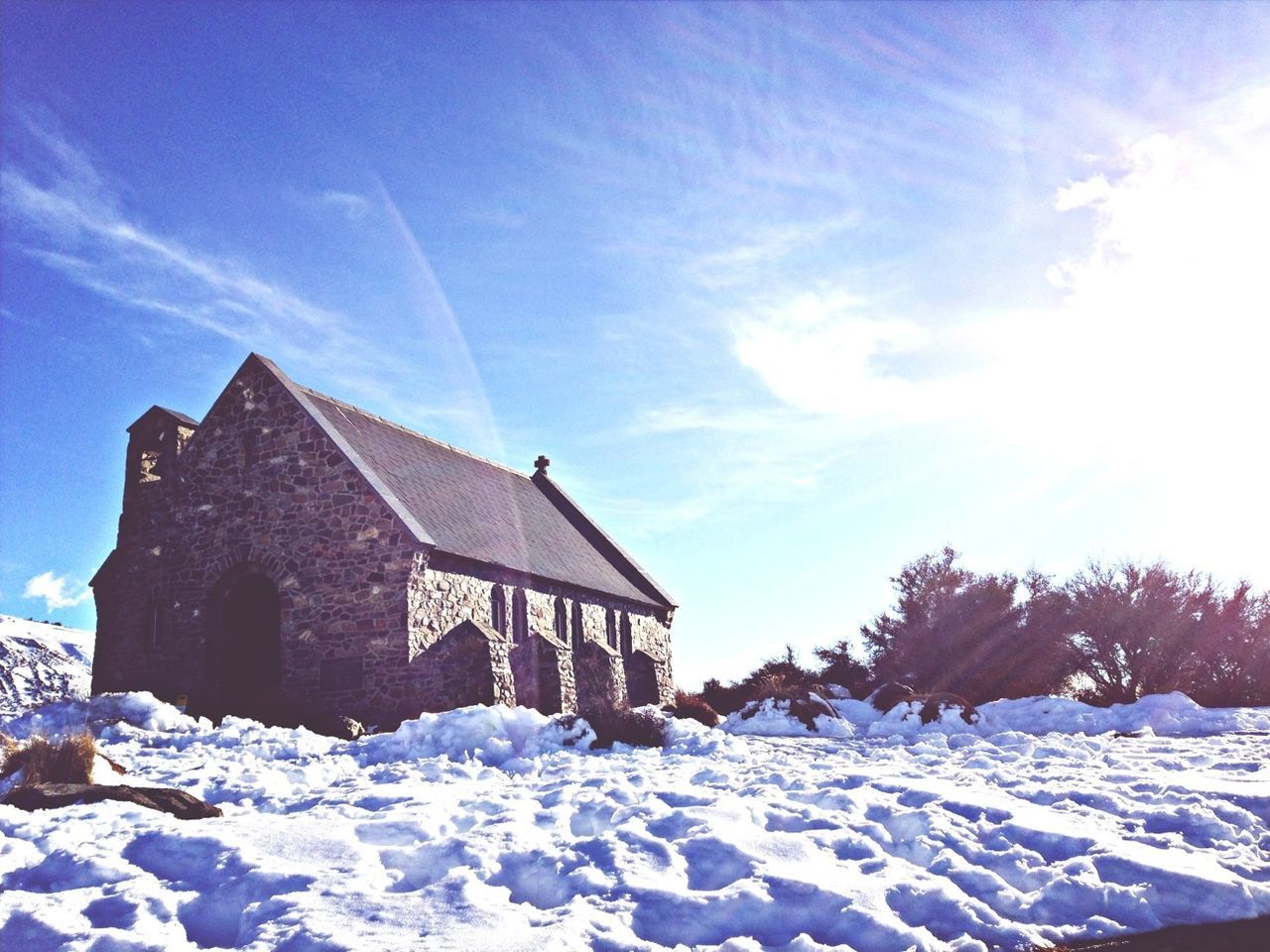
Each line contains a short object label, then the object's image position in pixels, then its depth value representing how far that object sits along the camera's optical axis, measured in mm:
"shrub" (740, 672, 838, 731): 18312
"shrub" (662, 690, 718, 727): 19047
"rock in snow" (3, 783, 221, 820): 6969
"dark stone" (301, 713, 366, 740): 15297
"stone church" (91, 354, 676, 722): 19203
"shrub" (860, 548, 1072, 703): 30281
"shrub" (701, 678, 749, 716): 25748
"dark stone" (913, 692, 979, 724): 17219
